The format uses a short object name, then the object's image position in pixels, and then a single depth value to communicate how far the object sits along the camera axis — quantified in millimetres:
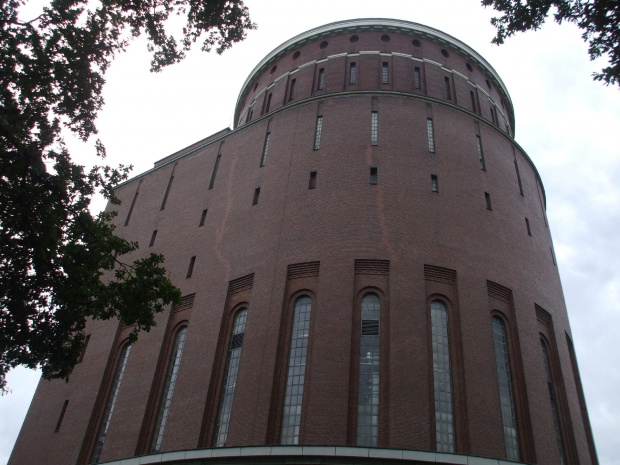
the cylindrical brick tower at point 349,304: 17984
